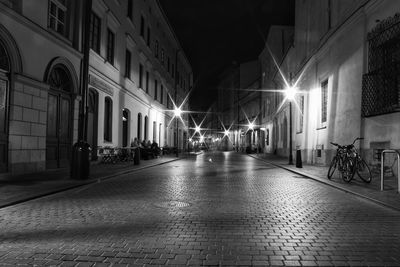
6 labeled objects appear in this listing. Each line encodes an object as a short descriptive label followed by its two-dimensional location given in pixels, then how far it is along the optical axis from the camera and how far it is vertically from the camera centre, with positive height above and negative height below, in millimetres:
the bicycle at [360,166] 11758 -576
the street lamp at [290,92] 23375 +3275
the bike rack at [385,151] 9781 -108
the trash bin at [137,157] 19766 -717
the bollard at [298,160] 18703 -676
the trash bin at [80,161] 11672 -581
